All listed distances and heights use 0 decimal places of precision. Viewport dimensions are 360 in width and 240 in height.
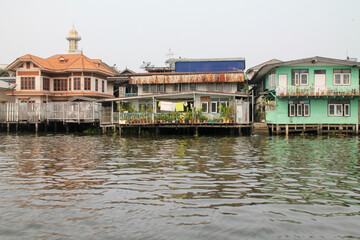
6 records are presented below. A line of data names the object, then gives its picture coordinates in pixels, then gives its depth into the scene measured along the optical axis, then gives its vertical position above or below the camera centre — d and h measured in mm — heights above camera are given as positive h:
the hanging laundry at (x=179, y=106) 31880 +1249
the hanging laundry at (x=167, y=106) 30934 +1268
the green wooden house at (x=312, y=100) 30328 +1731
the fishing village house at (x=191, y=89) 31003 +3344
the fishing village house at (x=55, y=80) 38812 +4771
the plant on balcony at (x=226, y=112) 29609 +652
